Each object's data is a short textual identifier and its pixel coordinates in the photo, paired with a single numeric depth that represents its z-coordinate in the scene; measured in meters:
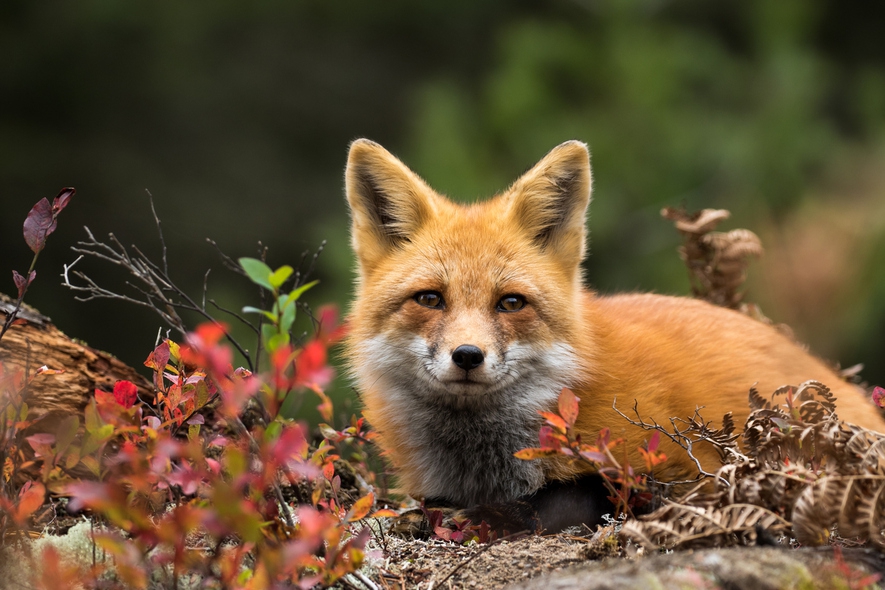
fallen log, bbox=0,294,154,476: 6.77
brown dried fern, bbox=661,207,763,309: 9.88
